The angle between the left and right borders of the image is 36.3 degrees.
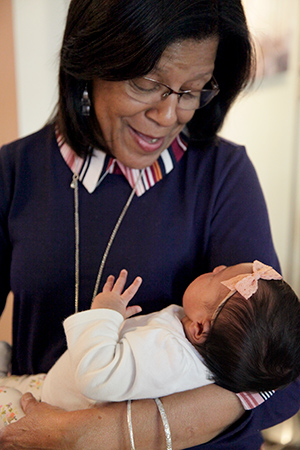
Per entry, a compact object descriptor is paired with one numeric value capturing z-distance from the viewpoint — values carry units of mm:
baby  992
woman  1042
